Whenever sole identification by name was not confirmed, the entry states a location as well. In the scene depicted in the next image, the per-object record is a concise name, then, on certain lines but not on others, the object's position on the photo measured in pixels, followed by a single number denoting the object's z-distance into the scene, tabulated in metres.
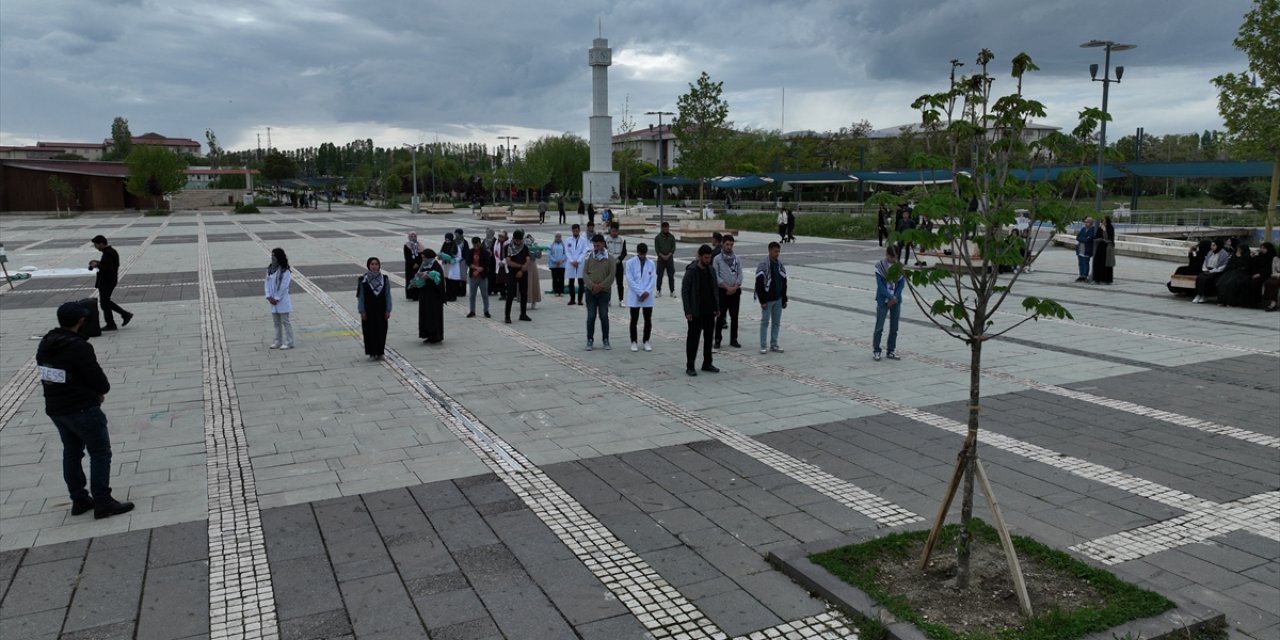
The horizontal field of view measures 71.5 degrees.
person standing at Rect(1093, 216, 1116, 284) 19.92
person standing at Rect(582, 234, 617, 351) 12.30
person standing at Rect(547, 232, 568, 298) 17.55
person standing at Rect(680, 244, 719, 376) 10.55
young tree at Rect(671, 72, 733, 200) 42.19
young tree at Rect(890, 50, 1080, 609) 4.61
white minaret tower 71.00
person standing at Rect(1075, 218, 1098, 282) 20.36
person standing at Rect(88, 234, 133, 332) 14.14
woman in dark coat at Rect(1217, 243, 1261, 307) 16.25
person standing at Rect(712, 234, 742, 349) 12.09
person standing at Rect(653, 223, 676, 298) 17.52
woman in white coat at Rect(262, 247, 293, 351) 12.41
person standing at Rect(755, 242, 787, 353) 11.91
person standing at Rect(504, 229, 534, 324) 14.98
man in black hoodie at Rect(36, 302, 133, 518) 6.12
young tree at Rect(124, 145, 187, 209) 72.38
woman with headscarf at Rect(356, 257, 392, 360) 11.62
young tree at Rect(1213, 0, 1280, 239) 23.08
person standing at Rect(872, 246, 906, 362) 11.41
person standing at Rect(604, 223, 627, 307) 17.06
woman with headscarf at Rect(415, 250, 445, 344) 12.79
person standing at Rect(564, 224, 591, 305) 16.91
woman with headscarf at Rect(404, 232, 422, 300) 16.45
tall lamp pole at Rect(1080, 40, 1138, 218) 27.56
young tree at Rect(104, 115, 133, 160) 131.25
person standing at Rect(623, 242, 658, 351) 11.95
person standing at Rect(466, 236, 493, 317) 15.45
